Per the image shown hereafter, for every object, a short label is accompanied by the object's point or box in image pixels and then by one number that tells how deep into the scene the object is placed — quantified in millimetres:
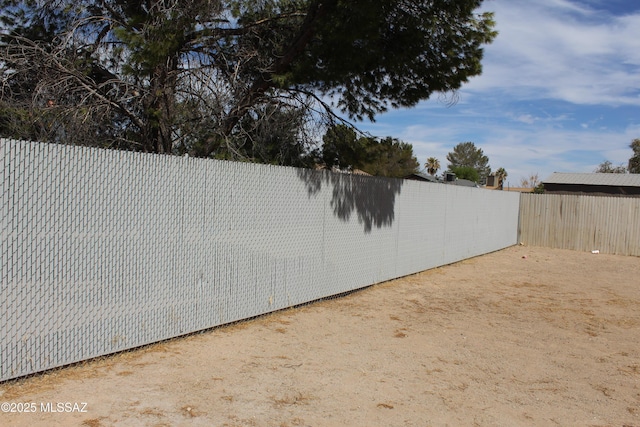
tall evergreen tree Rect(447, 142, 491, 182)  102000
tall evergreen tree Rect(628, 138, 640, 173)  54562
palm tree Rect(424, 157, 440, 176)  83812
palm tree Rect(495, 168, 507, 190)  78188
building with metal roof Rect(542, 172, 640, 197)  34812
